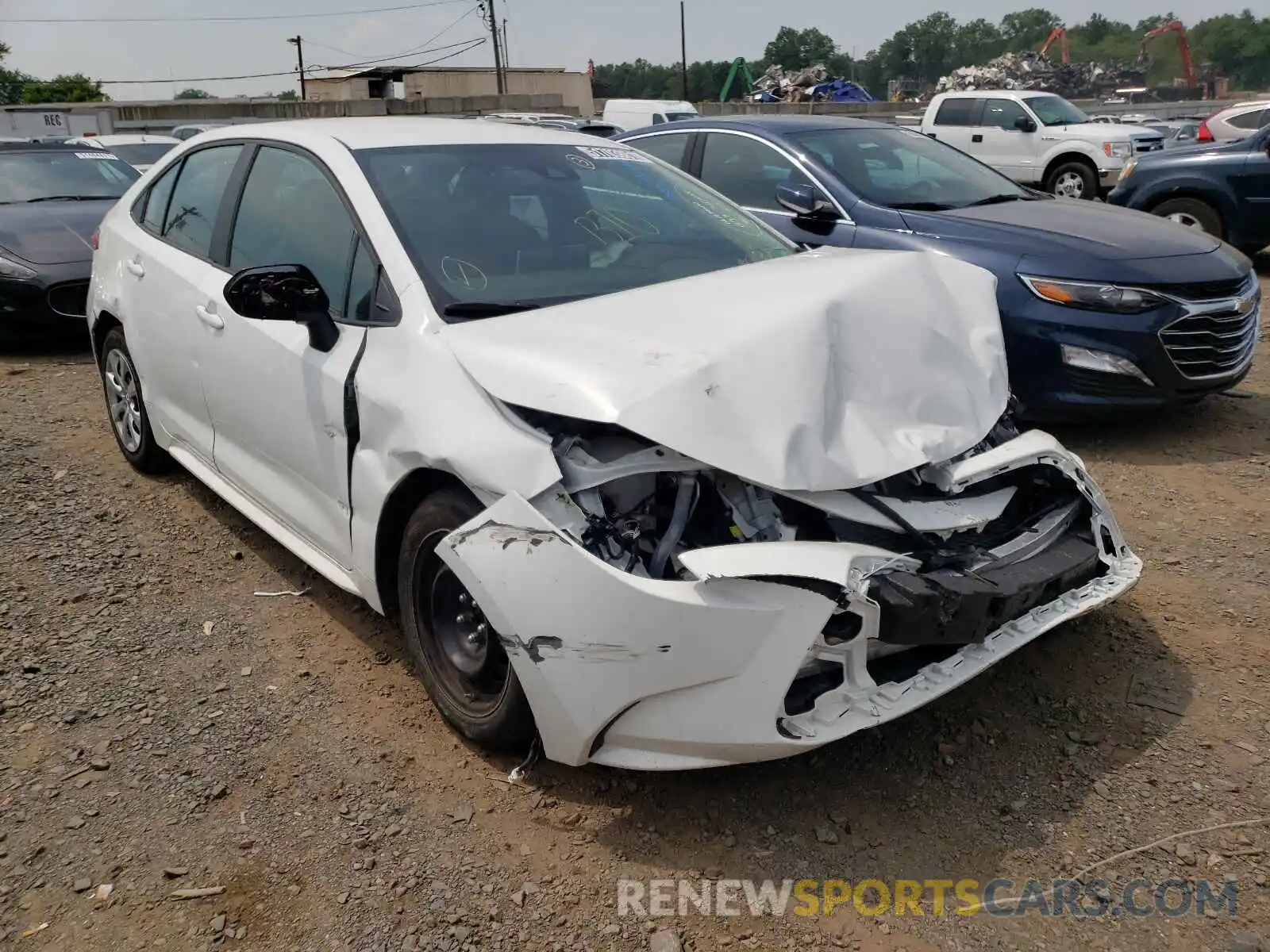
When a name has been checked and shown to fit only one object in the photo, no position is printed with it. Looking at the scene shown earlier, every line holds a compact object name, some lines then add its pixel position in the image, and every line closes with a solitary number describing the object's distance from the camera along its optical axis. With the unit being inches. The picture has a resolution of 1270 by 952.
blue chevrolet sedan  200.5
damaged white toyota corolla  94.4
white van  968.1
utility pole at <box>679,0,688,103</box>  2212.4
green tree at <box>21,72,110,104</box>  2219.5
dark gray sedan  296.8
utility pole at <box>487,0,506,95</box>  1891.0
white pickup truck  575.2
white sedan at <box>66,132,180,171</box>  561.0
